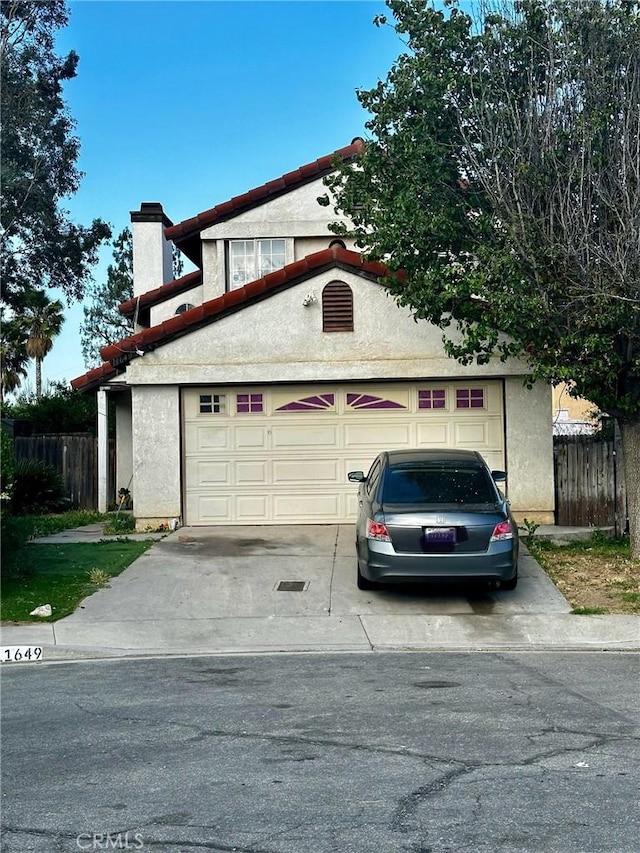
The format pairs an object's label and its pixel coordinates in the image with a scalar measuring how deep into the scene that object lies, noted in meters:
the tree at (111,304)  45.94
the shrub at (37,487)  19.31
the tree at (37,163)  27.44
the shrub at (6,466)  11.18
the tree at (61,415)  24.64
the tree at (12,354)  29.98
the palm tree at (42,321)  32.00
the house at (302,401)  15.73
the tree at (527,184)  11.33
